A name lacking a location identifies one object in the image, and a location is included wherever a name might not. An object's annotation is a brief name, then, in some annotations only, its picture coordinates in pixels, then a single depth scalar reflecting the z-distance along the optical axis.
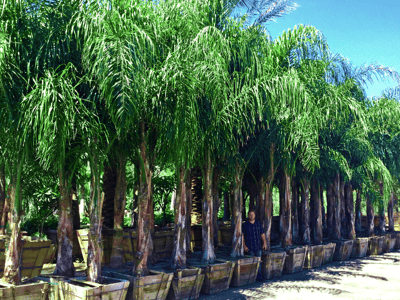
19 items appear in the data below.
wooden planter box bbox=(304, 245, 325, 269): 14.26
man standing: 11.77
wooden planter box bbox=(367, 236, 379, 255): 18.84
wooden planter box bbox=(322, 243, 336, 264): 15.33
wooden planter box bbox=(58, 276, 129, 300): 7.16
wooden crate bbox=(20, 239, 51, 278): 9.76
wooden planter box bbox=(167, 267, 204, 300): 8.97
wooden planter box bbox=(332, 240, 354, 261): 16.45
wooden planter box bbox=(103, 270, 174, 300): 8.12
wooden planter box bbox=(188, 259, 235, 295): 9.93
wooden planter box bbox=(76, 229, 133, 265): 12.42
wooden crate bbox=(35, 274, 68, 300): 7.65
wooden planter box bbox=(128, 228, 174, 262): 12.87
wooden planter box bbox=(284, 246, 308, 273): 13.14
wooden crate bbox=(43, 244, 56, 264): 10.96
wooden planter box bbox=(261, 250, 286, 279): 12.05
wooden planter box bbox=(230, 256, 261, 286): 10.73
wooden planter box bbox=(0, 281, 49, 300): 6.84
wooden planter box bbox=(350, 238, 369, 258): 17.81
